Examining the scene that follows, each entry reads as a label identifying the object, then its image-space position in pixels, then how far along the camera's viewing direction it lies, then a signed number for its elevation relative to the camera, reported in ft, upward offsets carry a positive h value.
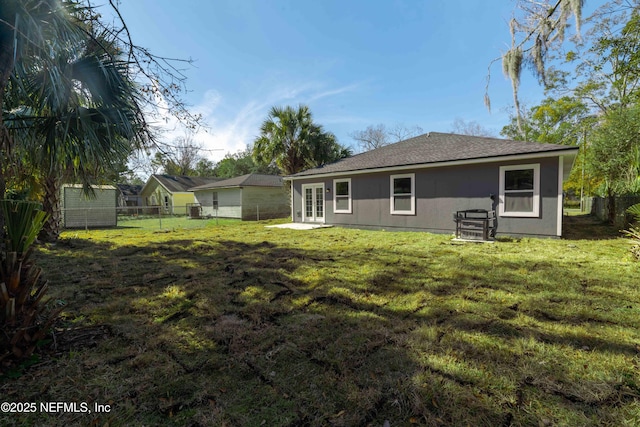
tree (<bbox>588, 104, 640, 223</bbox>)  34.87 +7.46
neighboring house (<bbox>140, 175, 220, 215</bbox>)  85.76 +4.91
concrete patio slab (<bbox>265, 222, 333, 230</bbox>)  38.04 -2.75
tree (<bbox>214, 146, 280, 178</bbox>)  125.70 +18.70
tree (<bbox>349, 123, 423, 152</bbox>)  106.83 +27.50
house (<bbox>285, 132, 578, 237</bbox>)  25.31 +2.48
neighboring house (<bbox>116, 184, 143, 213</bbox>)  98.07 +3.77
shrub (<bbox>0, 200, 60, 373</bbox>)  7.00 -2.08
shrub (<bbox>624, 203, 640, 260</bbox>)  17.39 -2.08
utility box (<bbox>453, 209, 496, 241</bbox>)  24.76 -1.67
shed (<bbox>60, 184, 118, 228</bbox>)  43.27 -0.45
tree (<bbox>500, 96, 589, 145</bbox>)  75.77 +25.60
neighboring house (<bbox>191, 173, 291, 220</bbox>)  62.13 +1.90
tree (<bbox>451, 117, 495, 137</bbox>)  107.04 +30.09
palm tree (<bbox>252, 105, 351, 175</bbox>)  52.24 +12.30
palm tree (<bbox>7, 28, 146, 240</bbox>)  10.27 +3.51
